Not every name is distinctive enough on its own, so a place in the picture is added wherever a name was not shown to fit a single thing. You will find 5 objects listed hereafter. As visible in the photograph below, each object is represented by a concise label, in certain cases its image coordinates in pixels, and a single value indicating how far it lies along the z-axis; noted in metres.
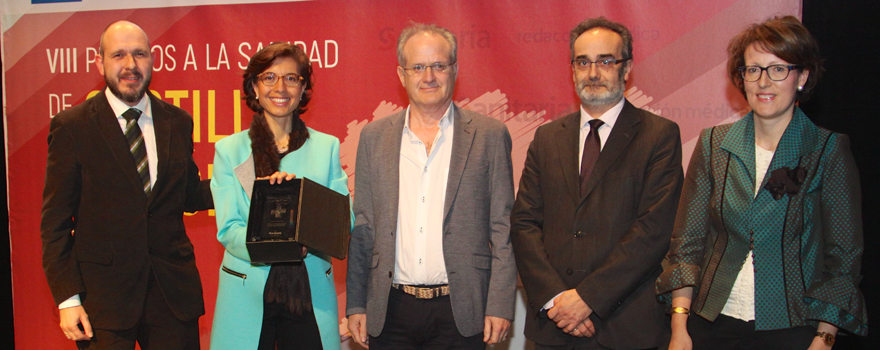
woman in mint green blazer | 2.46
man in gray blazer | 2.48
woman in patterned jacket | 2.06
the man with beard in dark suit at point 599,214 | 2.30
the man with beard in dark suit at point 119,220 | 2.52
